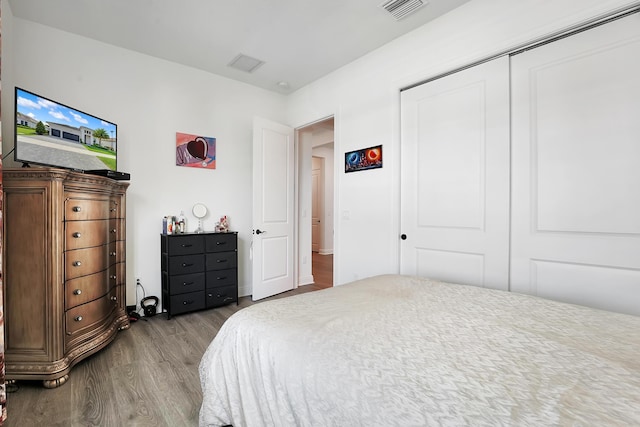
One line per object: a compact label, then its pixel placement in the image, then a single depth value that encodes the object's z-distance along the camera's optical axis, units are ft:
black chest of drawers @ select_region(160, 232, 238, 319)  10.11
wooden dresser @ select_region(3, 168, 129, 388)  6.09
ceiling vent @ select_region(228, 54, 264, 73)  10.75
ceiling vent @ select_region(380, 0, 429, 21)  7.72
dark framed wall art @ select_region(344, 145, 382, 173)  9.96
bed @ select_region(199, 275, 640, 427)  2.33
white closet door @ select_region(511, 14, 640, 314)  5.62
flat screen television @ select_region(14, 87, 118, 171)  6.53
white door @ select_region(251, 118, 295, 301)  11.98
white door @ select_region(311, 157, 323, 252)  25.53
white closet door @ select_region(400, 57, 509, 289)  7.24
